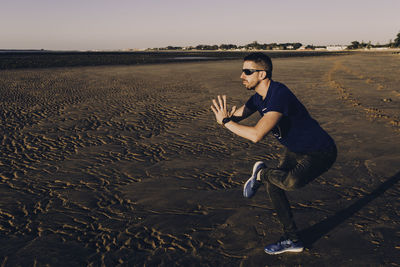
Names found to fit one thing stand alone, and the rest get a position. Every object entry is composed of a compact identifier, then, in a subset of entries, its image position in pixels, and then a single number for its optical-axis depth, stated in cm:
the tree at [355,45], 13788
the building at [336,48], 15279
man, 271
